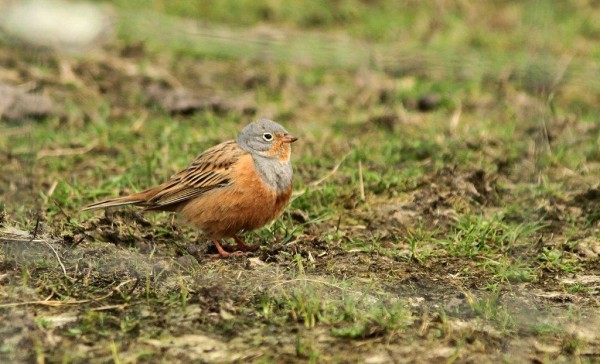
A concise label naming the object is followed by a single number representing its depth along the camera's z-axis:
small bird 11.92
